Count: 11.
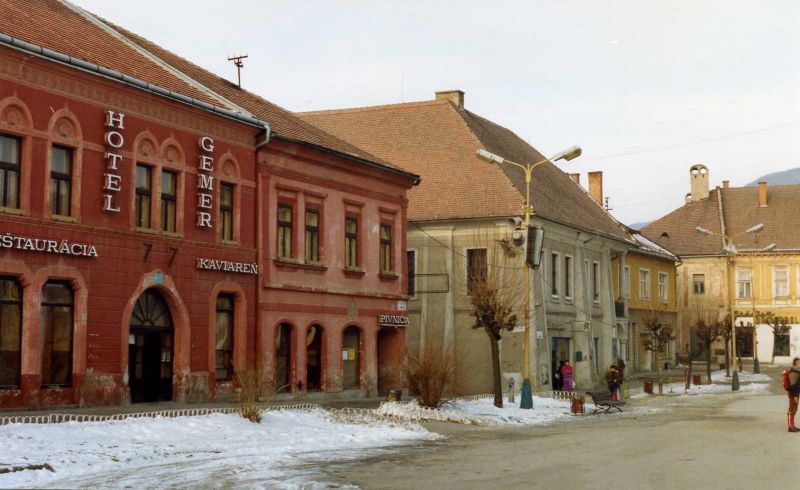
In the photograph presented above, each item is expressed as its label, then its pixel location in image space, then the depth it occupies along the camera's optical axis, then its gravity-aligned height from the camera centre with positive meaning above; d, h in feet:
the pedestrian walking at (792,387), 81.92 -3.37
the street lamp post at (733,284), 160.18 +14.24
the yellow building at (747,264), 250.98 +19.13
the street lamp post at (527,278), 103.81 +6.38
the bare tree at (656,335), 180.75 +1.49
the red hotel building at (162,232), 76.23 +9.55
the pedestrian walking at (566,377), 146.00 -4.74
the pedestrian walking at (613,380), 120.57 -4.26
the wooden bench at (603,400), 110.01 -5.98
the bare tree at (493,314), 104.17 +2.81
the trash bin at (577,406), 108.17 -6.48
